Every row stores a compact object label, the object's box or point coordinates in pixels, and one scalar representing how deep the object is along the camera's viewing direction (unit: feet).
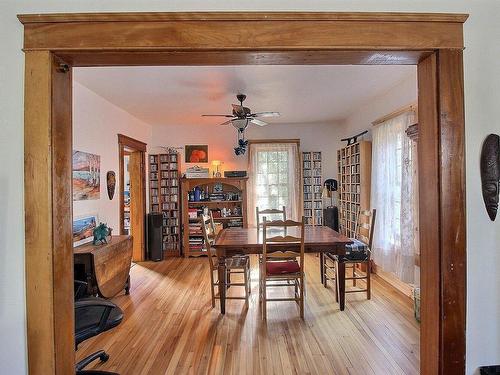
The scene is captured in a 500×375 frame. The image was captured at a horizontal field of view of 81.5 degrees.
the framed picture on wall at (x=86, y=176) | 10.72
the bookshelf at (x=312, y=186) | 19.26
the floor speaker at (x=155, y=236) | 17.17
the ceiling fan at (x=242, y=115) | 11.93
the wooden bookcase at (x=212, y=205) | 18.08
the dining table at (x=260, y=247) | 9.64
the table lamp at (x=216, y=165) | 18.52
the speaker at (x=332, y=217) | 17.99
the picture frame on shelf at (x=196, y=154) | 19.13
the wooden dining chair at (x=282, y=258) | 9.18
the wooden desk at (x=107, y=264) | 9.55
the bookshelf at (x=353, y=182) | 14.38
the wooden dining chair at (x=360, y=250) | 10.82
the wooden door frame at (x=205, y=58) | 3.95
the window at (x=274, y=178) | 19.03
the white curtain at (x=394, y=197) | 10.80
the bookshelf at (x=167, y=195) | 18.40
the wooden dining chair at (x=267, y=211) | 13.30
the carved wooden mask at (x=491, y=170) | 4.10
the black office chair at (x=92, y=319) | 5.66
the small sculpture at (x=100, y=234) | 10.91
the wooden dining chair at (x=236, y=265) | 10.56
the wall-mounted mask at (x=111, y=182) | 13.23
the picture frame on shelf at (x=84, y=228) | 10.59
